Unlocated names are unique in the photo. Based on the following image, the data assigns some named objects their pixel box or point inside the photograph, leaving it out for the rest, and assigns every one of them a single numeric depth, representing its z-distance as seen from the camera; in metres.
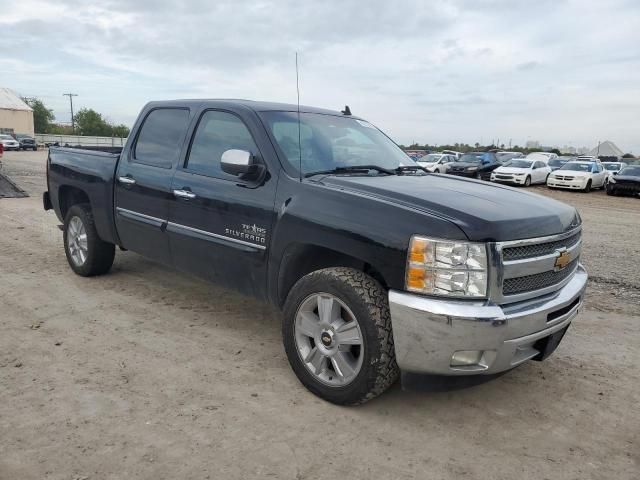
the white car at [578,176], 23.34
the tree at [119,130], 75.39
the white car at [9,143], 42.00
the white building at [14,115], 65.06
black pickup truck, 2.78
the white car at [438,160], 28.67
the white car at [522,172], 24.92
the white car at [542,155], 37.69
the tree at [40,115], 83.38
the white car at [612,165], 31.85
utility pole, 84.79
